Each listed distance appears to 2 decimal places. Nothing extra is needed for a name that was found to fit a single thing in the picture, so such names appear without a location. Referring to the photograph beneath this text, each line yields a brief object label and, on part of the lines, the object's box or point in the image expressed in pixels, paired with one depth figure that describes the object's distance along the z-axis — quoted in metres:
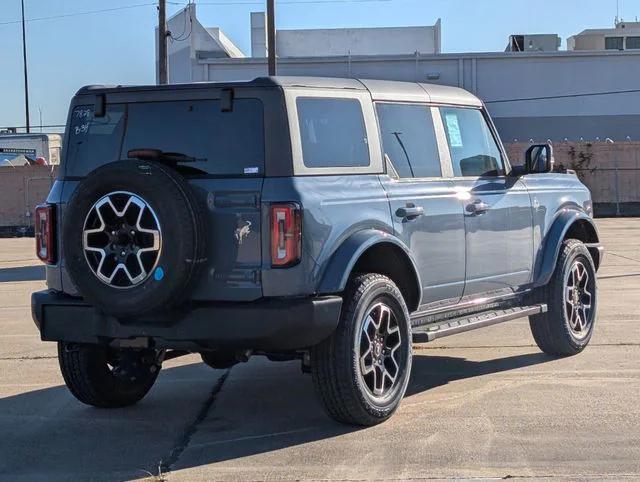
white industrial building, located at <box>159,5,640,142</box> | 39.16
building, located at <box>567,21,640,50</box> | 44.12
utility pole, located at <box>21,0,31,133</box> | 47.25
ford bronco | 5.31
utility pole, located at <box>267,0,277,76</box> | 22.84
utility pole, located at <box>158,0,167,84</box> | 23.81
